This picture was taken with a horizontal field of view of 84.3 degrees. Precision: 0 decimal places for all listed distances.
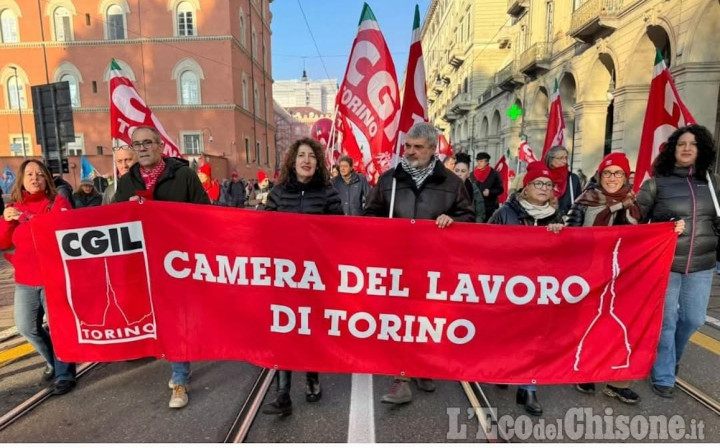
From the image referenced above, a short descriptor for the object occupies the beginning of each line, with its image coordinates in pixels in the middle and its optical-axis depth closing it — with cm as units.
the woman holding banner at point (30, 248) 322
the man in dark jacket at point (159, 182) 321
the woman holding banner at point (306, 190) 323
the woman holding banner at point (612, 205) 329
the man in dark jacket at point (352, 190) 679
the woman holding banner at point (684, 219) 320
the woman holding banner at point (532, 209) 316
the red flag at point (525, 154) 1004
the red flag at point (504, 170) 1055
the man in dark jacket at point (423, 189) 316
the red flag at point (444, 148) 1085
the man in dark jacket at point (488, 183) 784
